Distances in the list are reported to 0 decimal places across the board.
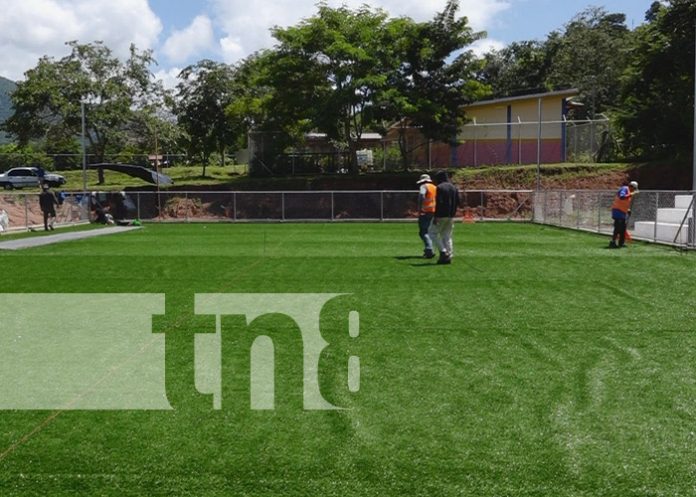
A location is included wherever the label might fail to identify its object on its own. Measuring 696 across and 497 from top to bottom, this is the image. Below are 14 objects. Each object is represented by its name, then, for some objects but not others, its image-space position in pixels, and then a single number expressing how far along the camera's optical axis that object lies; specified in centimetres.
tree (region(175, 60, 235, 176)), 5394
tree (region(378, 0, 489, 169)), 4375
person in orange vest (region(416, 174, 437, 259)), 1628
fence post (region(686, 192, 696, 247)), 2031
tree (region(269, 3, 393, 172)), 4159
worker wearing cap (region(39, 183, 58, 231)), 2770
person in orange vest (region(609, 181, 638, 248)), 1927
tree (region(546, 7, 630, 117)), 6393
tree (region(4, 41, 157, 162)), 4938
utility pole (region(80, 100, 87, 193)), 3769
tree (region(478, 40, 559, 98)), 6750
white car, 5031
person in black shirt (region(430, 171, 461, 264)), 1526
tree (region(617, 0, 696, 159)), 4256
